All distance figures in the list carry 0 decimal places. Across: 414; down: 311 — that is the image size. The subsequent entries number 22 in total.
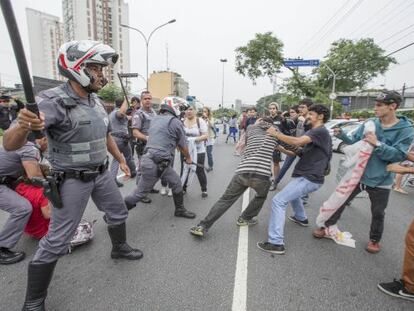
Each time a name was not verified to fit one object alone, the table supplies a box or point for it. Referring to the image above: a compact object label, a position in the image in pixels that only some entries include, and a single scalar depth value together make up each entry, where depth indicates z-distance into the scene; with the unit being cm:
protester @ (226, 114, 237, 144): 1476
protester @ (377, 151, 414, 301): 218
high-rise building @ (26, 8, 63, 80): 7512
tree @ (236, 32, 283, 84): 2492
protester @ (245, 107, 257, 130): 836
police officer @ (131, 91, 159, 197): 468
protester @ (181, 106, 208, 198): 489
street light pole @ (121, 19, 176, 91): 1811
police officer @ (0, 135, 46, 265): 258
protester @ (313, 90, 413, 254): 269
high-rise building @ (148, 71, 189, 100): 6865
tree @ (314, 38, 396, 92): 2491
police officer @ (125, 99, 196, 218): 340
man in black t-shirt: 290
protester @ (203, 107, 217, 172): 726
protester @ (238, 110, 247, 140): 961
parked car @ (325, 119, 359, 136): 1106
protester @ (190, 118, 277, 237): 306
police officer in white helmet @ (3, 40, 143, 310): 189
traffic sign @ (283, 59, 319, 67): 1909
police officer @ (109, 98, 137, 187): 518
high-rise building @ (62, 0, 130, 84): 7338
